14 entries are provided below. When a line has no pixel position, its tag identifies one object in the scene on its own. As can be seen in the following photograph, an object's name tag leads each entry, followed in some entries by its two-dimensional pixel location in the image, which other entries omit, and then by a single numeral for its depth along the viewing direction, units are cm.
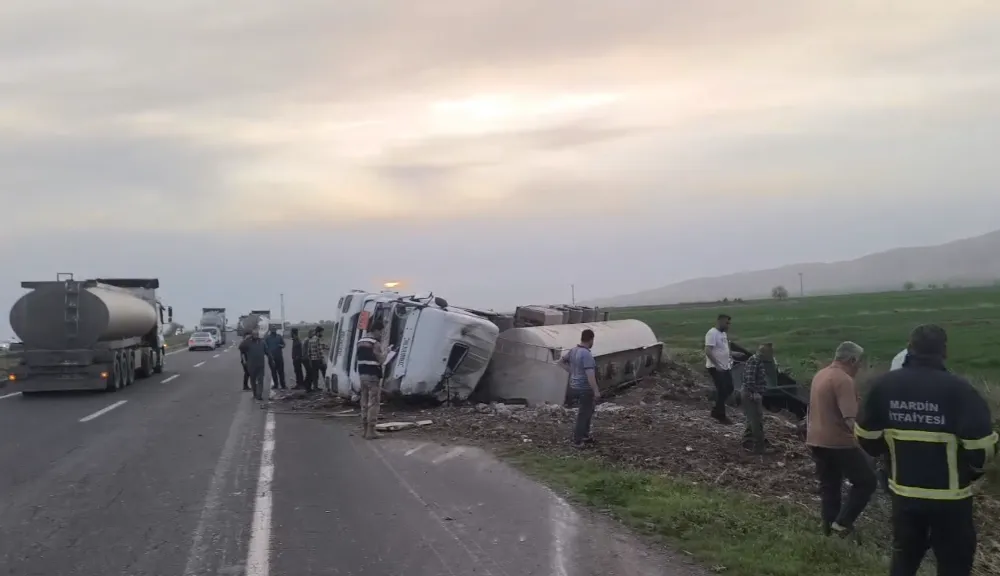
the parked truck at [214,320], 6774
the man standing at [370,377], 1290
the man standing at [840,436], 719
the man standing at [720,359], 1349
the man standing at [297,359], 2109
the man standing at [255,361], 1973
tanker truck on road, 2134
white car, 5388
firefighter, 471
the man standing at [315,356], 2045
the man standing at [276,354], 2114
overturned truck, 1577
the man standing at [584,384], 1131
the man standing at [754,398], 1120
